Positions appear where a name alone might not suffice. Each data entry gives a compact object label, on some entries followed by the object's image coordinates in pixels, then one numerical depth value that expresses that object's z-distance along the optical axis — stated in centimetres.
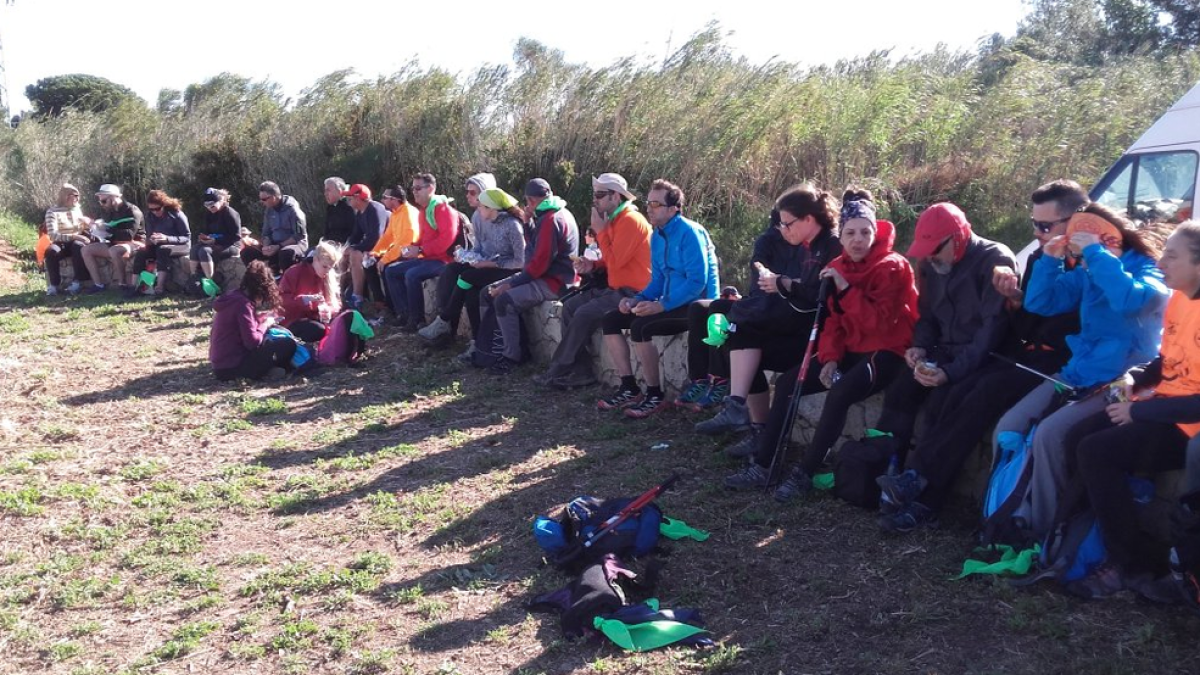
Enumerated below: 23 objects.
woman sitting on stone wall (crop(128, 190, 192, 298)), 1401
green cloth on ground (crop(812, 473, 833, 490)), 536
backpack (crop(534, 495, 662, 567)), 467
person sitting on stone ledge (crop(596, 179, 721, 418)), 709
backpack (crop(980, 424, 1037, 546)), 437
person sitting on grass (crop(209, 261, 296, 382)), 903
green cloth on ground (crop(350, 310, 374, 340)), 938
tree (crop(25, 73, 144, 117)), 4928
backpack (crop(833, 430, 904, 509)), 507
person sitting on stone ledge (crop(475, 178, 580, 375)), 873
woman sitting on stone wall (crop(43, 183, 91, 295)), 1466
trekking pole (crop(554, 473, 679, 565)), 466
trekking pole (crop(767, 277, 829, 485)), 544
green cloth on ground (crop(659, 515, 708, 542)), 500
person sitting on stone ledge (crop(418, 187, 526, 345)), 934
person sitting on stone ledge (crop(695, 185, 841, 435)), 588
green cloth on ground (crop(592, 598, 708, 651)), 397
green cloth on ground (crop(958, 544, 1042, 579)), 424
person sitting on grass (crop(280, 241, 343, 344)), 948
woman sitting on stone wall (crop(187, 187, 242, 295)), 1368
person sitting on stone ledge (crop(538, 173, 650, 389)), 770
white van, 720
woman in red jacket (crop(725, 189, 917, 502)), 534
